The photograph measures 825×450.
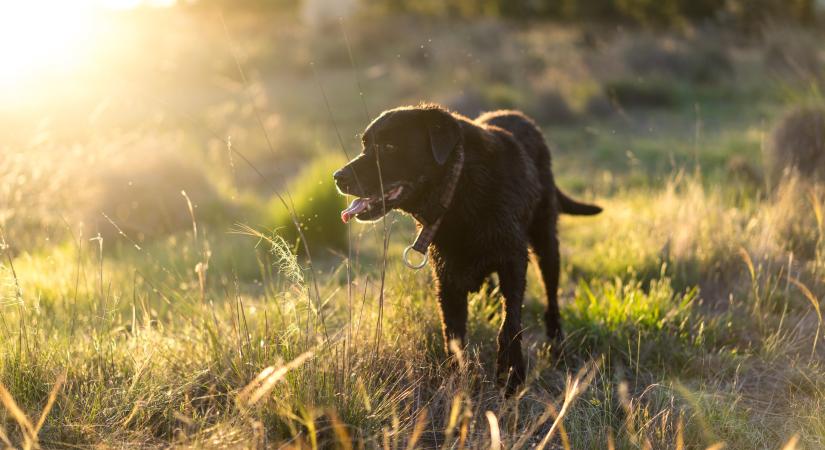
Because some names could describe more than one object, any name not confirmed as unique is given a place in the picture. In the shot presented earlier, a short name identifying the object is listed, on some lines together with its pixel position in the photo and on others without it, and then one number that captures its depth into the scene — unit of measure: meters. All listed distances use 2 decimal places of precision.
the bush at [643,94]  14.79
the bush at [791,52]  13.73
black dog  3.33
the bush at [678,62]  17.11
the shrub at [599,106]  13.80
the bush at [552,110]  13.58
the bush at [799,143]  6.27
